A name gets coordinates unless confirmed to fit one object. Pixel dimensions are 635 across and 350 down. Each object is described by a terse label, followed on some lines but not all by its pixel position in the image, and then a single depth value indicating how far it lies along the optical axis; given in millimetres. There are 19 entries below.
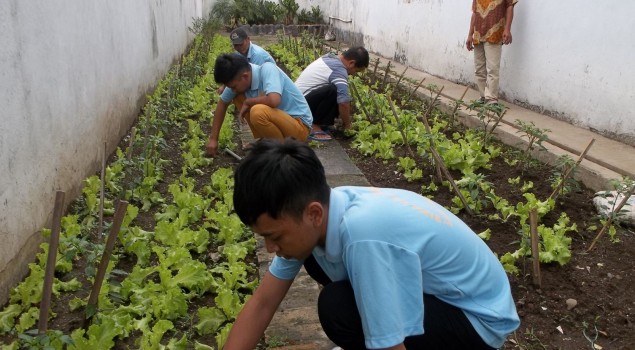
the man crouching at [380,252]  1517
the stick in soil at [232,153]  5244
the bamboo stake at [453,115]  5606
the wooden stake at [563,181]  3737
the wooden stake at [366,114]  6162
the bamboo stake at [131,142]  3569
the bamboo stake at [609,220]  3289
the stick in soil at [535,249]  2729
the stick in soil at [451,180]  3770
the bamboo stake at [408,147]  4898
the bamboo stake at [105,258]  2084
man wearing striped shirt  5773
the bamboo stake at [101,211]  2883
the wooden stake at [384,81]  7952
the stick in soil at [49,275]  1932
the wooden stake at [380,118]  5712
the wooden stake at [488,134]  5203
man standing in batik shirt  6832
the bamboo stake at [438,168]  3947
